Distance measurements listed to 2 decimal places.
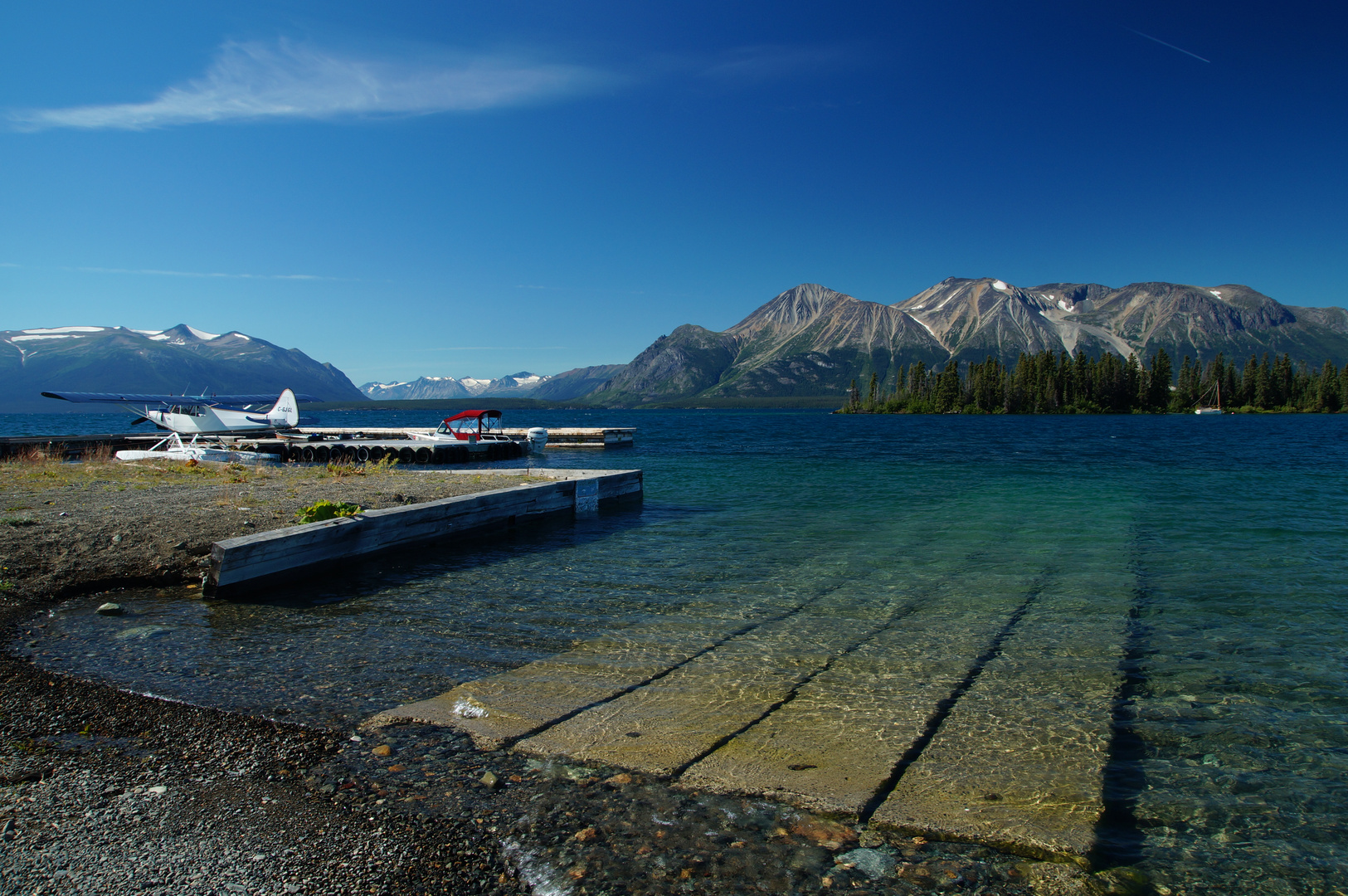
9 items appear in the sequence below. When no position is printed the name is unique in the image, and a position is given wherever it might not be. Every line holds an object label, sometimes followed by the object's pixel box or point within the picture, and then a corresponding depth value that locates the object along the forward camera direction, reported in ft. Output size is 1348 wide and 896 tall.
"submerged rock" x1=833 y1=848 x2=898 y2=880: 13.70
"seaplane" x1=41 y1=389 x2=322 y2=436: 132.77
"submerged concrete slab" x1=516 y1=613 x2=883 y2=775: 18.93
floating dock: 122.16
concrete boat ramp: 16.89
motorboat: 155.94
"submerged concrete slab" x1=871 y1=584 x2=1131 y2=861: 15.66
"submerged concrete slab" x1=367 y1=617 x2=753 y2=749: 20.70
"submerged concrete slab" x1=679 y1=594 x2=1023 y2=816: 17.28
